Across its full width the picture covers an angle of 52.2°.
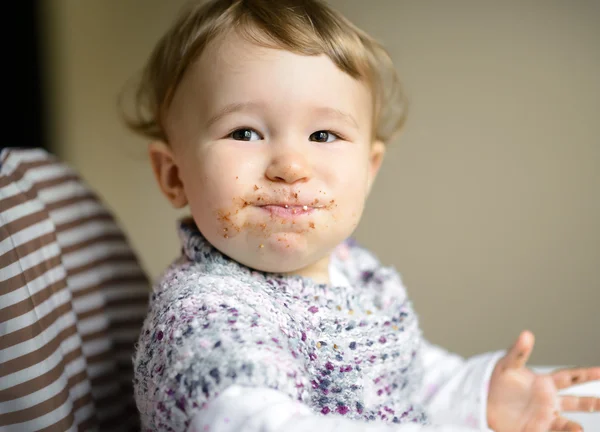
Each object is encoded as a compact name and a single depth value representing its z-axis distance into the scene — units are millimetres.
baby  645
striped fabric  707
